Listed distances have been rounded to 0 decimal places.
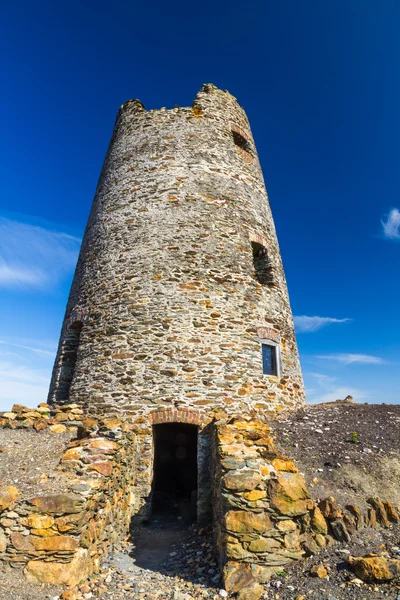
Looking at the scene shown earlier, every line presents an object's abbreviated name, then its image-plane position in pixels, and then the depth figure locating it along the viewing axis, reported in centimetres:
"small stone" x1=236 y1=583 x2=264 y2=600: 455
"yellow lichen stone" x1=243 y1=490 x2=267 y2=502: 548
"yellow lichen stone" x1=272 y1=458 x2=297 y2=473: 610
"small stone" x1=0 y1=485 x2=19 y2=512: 497
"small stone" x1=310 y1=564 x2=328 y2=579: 475
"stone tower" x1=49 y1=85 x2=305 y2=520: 928
